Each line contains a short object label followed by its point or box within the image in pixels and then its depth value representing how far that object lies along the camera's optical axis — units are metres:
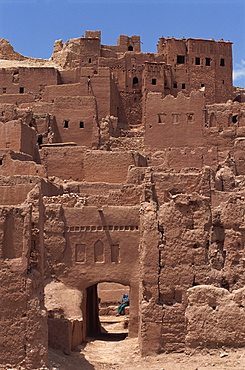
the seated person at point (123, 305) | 28.17
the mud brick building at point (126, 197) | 18.58
